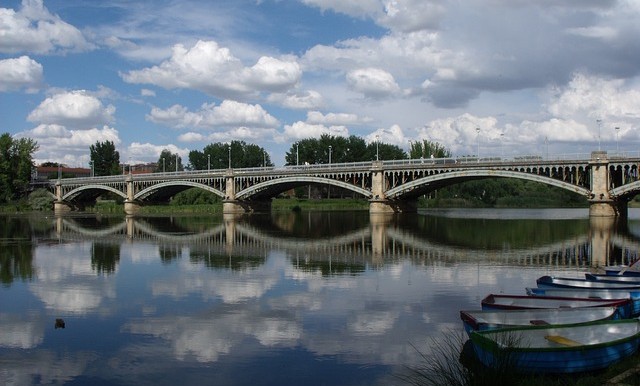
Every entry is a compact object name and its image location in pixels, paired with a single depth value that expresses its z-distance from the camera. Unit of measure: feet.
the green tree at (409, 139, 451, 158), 403.54
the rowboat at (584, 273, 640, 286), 55.62
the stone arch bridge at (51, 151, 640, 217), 199.62
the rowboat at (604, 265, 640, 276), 62.69
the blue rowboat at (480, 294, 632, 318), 42.75
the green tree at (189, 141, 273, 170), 504.84
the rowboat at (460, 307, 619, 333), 40.11
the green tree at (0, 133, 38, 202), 358.55
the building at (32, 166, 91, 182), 552.41
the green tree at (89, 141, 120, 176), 504.84
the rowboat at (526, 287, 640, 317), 48.43
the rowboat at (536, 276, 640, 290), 53.83
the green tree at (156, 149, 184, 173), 599.57
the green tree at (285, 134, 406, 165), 425.69
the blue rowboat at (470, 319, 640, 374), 32.65
